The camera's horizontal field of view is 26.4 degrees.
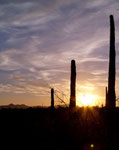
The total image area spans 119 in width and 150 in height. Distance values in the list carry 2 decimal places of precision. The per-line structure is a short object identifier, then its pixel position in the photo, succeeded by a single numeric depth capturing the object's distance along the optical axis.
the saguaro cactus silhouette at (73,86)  15.62
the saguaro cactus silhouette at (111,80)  11.95
